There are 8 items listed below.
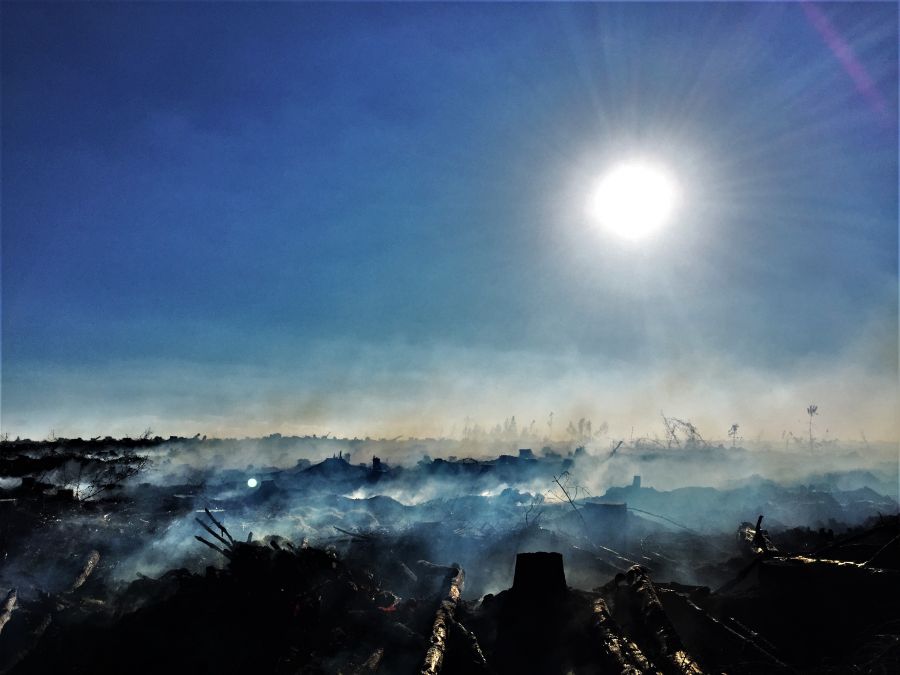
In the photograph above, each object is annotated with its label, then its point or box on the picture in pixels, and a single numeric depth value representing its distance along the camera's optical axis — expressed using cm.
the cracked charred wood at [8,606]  1321
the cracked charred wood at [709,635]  1058
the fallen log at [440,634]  984
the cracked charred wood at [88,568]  1730
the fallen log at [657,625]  892
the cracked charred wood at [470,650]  1062
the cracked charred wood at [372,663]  1100
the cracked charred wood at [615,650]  910
